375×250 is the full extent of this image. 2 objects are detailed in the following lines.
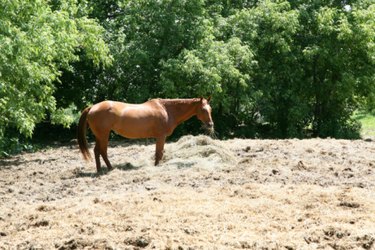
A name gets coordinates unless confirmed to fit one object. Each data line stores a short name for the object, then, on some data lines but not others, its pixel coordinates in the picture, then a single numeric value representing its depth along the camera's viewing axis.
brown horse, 19.56
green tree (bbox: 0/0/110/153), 19.56
